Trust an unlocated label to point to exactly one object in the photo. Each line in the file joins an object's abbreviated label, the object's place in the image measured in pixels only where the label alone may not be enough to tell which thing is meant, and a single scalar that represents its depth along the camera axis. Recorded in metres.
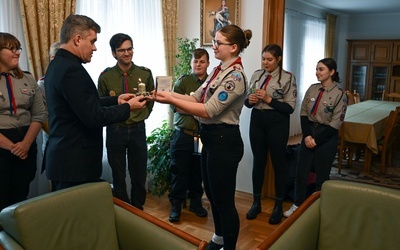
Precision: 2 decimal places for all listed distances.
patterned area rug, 4.53
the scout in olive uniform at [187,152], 3.17
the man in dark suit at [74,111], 1.79
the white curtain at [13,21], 2.85
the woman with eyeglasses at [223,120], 2.05
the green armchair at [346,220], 1.67
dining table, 4.49
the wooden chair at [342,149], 4.59
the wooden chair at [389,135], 4.59
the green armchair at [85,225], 1.47
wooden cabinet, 8.39
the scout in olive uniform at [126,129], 2.87
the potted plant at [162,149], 3.50
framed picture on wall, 3.81
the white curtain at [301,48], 7.12
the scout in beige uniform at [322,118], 2.99
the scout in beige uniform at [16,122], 2.35
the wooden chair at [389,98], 6.98
